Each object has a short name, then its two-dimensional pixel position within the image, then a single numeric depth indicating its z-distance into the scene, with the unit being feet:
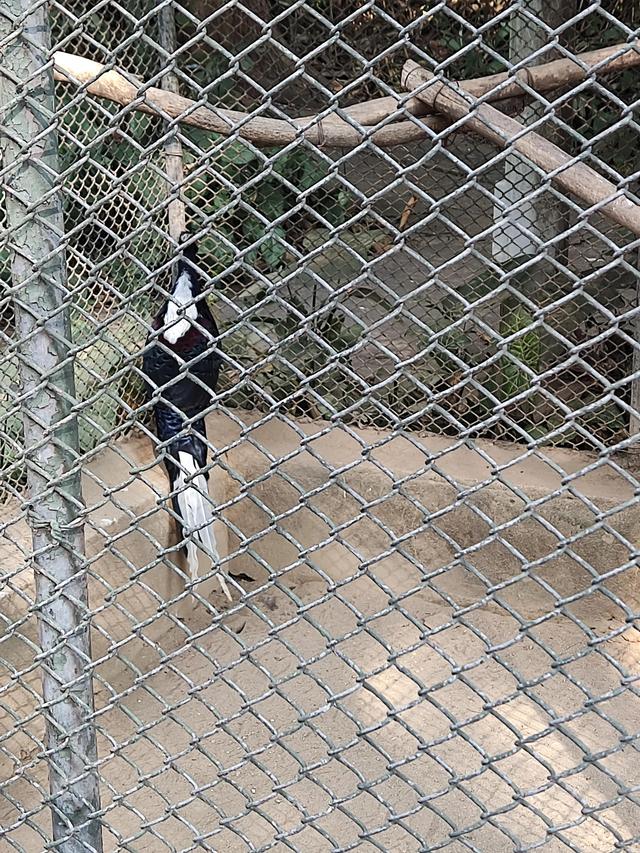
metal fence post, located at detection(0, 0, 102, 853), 4.45
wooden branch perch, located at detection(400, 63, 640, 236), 6.41
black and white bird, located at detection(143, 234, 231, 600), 11.51
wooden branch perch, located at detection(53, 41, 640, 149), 6.68
